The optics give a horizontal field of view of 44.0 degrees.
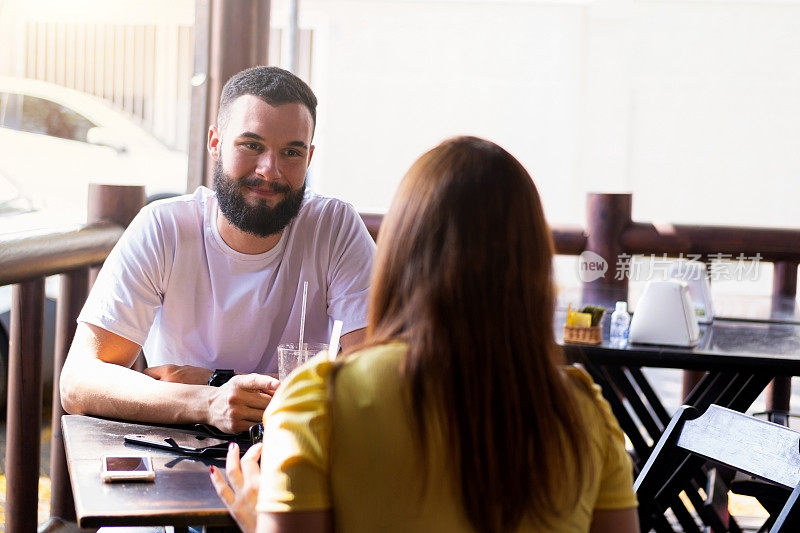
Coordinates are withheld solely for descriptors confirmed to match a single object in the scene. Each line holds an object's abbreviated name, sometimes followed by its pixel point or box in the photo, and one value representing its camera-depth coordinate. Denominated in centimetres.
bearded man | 193
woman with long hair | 101
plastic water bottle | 279
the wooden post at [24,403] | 237
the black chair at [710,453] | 164
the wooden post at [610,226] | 369
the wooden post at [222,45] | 346
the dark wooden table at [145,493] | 126
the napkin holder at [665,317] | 271
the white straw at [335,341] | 154
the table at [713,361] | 260
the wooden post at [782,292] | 360
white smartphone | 136
